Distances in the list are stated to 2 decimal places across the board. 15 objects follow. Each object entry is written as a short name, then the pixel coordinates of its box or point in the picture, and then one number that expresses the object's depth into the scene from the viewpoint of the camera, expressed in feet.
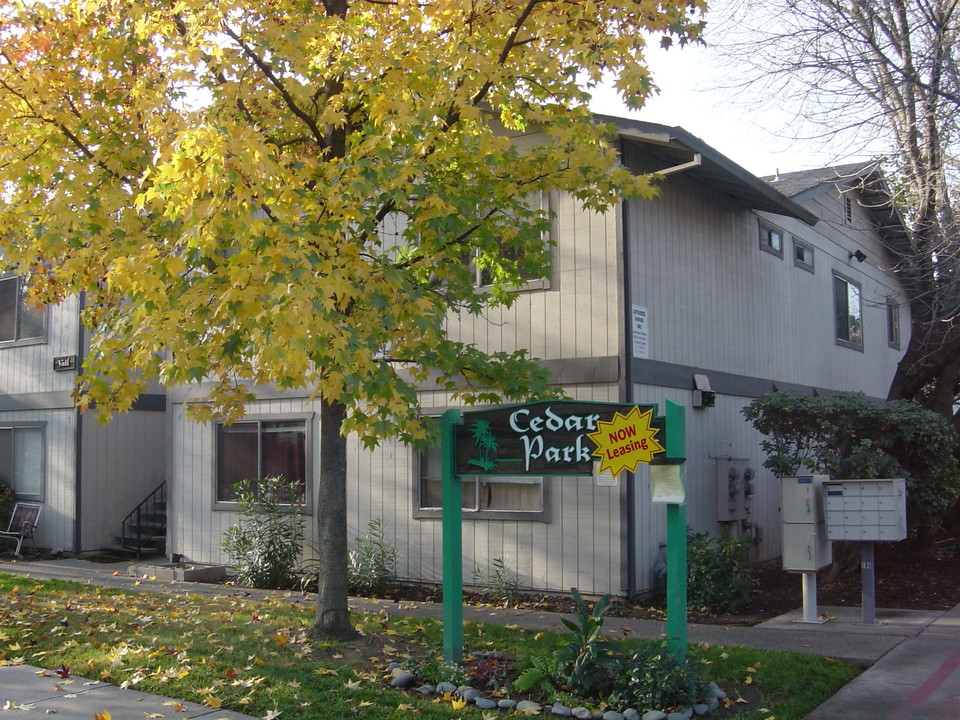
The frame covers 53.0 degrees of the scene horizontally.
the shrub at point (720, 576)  34.40
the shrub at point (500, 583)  36.58
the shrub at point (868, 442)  38.27
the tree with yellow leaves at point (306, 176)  21.94
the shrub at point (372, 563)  39.11
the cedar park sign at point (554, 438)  23.24
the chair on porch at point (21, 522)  54.19
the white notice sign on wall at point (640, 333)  36.55
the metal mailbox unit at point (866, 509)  32.07
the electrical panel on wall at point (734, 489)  41.47
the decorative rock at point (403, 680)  23.71
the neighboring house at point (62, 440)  54.34
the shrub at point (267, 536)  41.50
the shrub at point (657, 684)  21.38
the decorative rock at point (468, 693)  22.44
